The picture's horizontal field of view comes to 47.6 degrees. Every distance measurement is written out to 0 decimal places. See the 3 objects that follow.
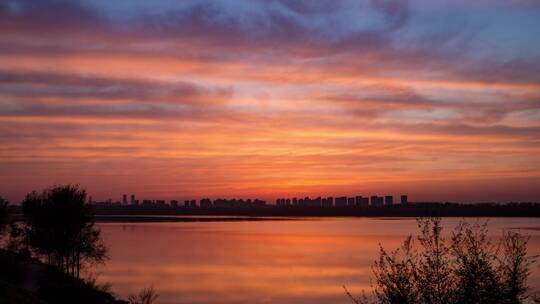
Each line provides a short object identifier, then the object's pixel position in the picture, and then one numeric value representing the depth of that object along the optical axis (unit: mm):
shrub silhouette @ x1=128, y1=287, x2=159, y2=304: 32441
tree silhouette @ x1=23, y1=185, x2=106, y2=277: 43750
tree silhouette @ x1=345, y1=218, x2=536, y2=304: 12648
